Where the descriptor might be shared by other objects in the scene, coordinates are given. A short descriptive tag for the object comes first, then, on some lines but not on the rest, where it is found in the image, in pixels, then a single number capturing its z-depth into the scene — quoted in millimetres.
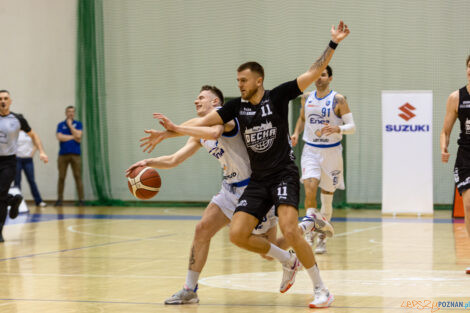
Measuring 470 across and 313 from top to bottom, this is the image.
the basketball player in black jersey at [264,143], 9018
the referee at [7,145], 16866
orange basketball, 9652
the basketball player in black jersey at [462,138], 11006
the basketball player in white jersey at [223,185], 9399
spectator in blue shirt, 27970
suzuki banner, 23477
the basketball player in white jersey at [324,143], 14699
